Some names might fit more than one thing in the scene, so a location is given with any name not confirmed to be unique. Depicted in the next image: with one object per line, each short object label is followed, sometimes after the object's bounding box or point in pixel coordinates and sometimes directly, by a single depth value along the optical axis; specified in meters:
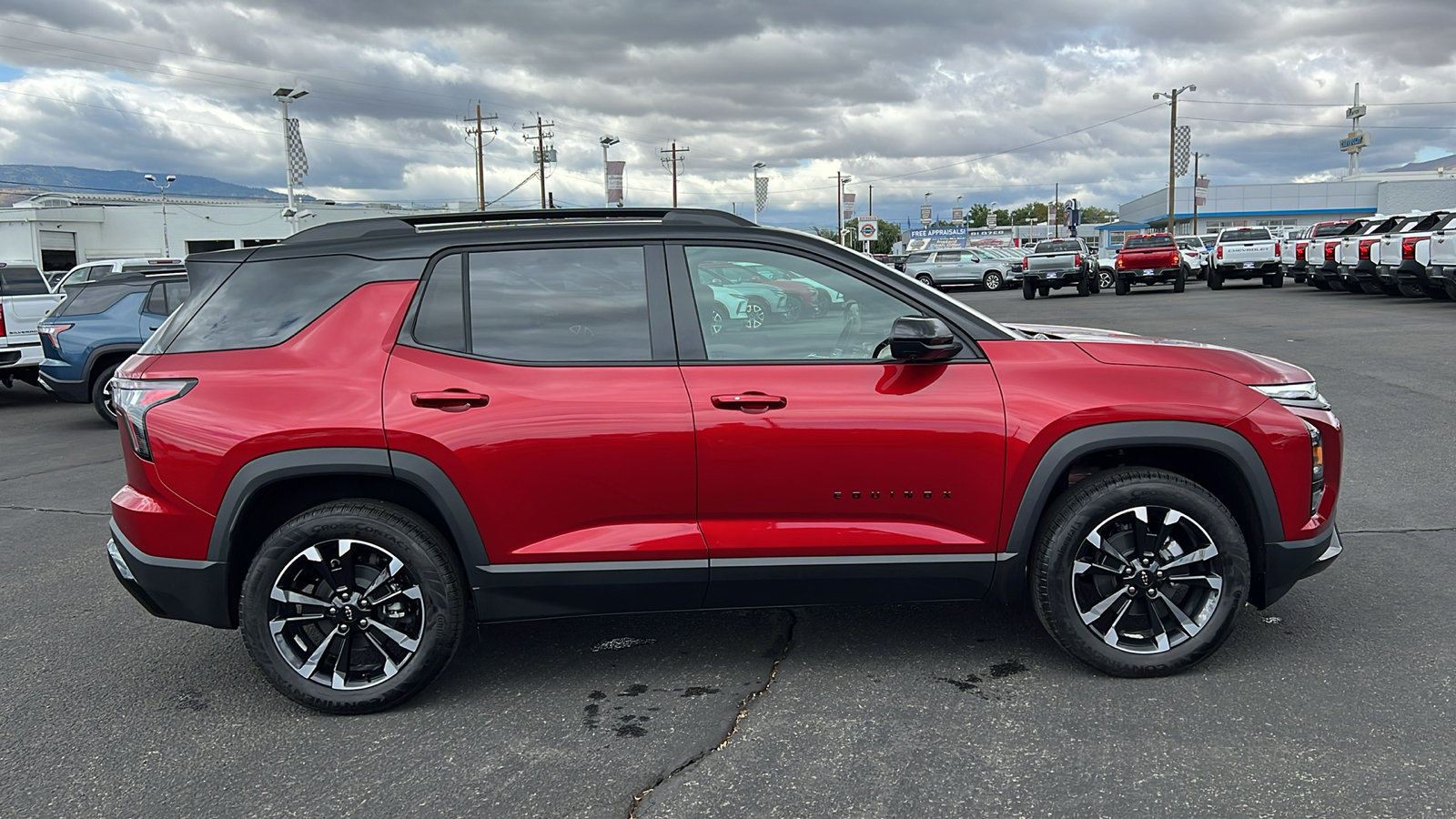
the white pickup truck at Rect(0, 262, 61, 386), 12.66
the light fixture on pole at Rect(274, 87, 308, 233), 38.44
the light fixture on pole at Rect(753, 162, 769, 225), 81.06
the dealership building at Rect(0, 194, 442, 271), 51.97
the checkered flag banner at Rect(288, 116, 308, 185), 39.72
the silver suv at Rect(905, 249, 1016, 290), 38.31
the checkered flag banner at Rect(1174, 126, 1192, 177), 62.02
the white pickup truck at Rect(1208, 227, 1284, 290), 28.69
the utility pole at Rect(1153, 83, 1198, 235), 55.32
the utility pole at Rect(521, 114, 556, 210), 69.75
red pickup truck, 29.02
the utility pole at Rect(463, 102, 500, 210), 62.12
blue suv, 11.26
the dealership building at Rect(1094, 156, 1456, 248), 82.44
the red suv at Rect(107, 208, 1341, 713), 3.59
